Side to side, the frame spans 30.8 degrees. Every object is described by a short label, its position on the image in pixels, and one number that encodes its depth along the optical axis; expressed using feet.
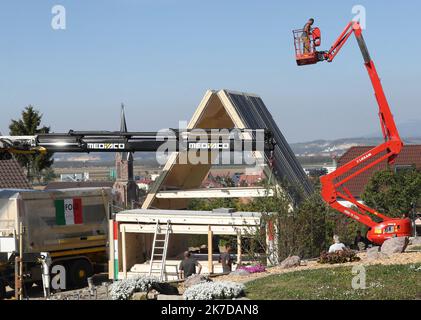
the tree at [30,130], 180.04
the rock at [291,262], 68.95
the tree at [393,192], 130.82
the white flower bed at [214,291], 51.06
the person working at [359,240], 93.84
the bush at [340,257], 67.66
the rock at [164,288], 58.23
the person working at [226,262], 81.30
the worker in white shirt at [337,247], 74.31
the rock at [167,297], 53.21
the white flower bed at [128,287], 56.34
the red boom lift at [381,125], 84.07
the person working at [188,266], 76.15
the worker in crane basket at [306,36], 83.35
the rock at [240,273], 68.85
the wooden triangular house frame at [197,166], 94.58
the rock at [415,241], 85.51
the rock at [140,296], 55.83
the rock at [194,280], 62.80
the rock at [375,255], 68.03
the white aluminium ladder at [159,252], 85.97
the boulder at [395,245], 71.46
